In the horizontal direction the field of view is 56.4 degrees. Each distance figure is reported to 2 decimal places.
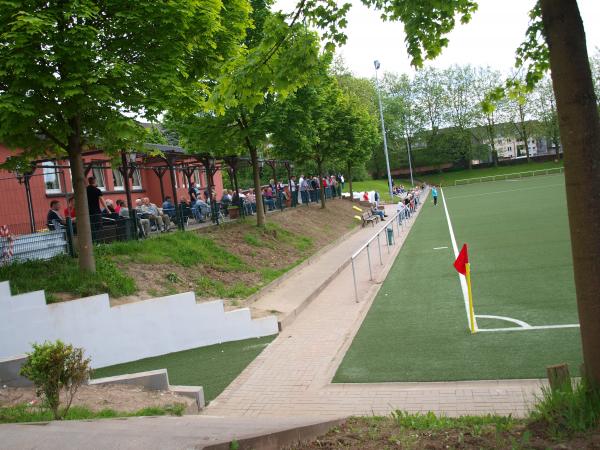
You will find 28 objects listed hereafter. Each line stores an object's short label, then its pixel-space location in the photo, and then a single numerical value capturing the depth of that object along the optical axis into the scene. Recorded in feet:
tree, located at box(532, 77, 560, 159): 287.07
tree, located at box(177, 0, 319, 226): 21.84
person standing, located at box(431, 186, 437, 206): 164.25
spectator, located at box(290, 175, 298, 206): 111.37
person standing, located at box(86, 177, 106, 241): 49.90
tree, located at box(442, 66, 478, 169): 309.83
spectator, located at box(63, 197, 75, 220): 49.96
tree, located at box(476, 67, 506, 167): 298.76
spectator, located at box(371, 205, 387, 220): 124.70
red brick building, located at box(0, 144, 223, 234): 68.95
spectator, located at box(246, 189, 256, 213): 85.09
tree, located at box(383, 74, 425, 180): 312.91
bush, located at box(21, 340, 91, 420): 18.61
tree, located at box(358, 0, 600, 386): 13.52
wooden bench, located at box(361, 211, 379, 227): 119.55
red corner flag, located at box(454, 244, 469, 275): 31.73
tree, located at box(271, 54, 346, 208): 70.69
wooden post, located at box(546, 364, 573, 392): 15.38
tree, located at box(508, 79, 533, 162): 297.74
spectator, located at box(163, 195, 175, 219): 62.34
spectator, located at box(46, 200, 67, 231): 43.55
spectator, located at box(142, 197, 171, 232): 58.49
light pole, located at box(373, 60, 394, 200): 149.38
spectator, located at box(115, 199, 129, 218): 55.15
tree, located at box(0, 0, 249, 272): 31.35
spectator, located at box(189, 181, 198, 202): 74.15
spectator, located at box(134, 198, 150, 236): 52.87
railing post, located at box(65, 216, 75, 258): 42.34
